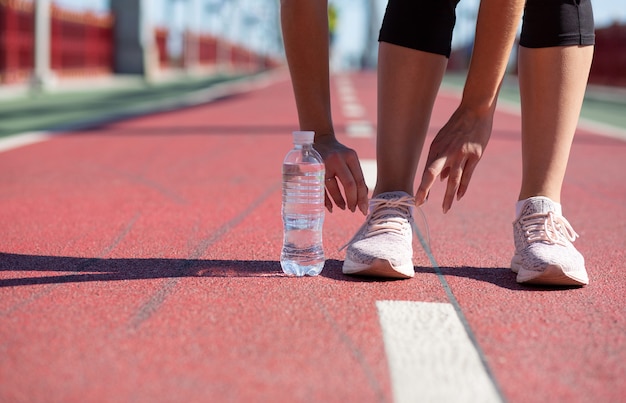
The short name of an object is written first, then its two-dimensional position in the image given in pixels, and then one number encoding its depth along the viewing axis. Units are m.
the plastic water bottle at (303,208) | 2.86
